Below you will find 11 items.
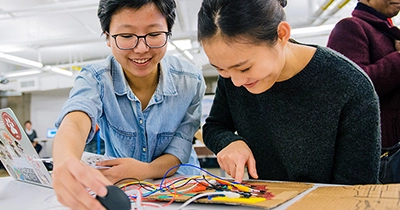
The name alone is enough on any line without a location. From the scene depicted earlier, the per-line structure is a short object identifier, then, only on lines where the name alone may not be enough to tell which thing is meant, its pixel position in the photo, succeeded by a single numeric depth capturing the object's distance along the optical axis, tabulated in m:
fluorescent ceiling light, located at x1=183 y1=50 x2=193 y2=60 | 6.27
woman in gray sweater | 0.78
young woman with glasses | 0.93
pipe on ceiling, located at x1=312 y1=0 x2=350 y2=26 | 3.99
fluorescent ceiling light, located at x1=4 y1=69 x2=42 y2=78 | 7.28
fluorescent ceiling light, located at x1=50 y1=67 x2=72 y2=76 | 6.35
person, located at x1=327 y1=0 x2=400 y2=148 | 1.10
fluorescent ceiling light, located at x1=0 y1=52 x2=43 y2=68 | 4.80
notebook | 0.87
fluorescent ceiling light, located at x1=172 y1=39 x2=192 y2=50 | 7.08
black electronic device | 0.52
